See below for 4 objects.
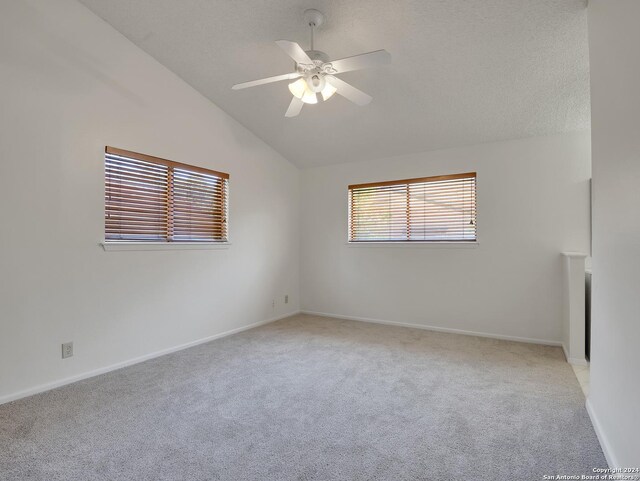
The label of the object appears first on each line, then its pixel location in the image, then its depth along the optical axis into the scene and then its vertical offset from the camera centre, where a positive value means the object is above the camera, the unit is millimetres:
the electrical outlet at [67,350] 2730 -861
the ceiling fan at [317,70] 2150 +1157
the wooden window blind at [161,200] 3139 +431
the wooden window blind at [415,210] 4234 +409
